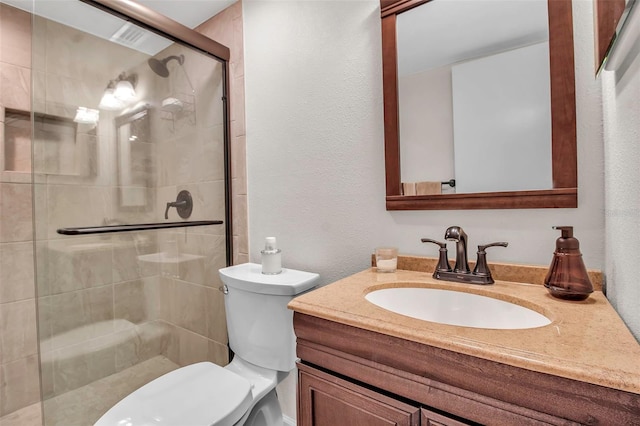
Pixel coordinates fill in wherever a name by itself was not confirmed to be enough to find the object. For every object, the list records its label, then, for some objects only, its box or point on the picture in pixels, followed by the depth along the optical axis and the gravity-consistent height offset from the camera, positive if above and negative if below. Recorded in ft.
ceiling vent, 4.43 +2.73
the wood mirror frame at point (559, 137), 2.83 +0.66
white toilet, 3.16 -2.06
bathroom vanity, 1.50 -0.94
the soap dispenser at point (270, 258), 4.30 -0.65
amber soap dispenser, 2.40 -0.54
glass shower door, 4.09 +0.26
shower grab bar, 4.13 -0.17
